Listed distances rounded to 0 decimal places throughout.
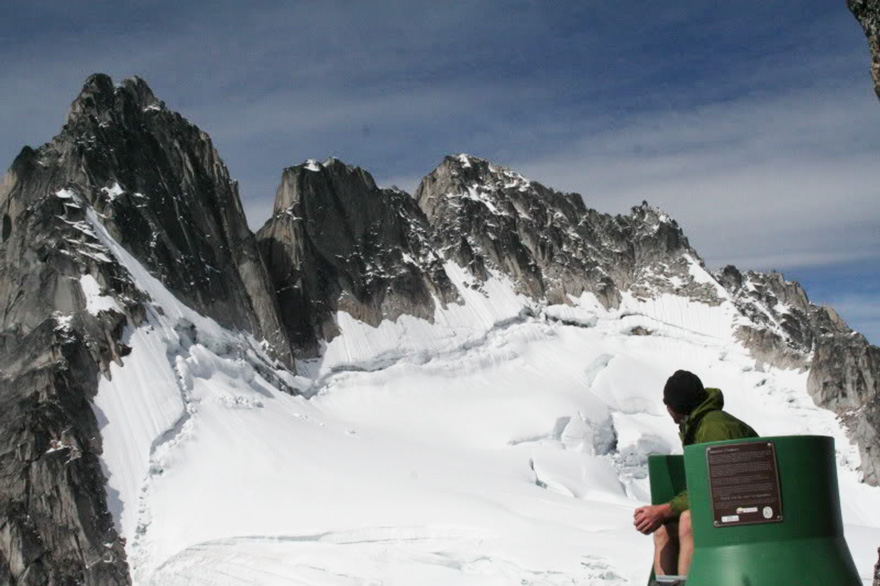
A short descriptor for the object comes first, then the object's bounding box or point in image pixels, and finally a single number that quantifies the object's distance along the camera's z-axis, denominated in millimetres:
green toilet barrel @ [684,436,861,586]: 4488
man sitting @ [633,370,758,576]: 5152
